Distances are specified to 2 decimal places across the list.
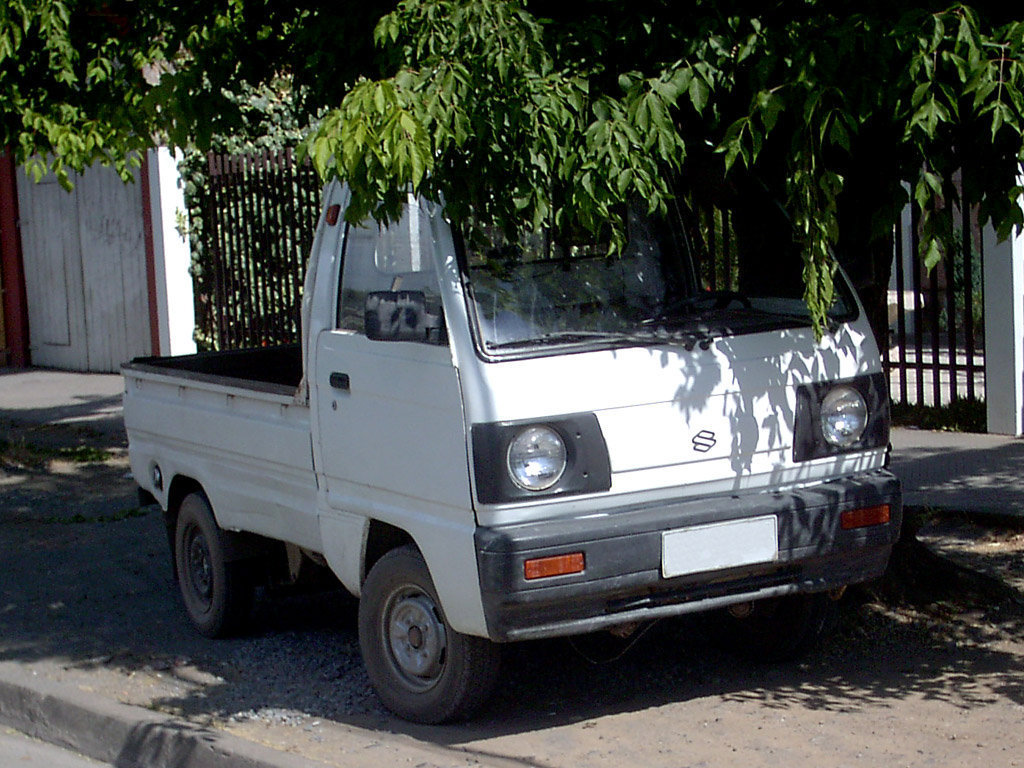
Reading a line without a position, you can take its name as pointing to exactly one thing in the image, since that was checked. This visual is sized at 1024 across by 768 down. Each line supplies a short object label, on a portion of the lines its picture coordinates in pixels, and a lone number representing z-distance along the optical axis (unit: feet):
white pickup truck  16.08
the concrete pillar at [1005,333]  33.27
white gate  53.16
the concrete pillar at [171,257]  49.93
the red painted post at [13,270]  59.21
